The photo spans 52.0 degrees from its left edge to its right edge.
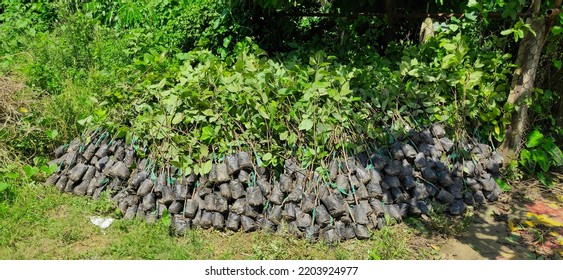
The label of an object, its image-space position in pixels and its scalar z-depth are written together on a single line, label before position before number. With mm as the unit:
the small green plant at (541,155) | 5000
